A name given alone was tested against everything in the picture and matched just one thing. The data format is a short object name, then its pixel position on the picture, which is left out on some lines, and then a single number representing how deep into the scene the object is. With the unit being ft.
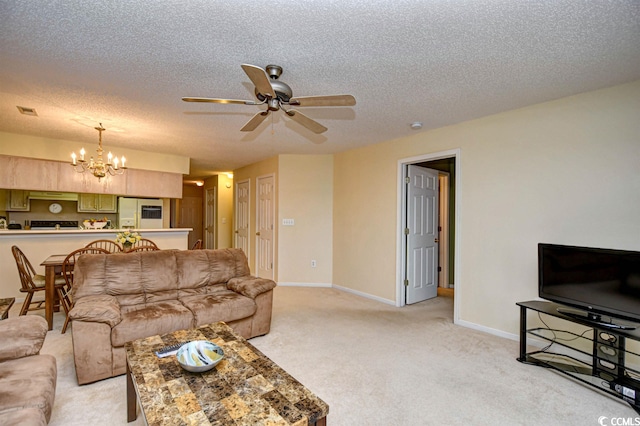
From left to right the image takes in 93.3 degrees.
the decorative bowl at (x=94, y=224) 17.33
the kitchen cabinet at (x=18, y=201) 17.15
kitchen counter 13.56
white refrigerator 19.20
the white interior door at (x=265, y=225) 19.12
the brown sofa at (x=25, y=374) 4.26
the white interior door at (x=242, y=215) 22.04
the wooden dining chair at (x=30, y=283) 10.91
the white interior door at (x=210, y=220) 26.76
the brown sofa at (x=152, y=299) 7.38
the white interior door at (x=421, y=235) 14.47
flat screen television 7.08
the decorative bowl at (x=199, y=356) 5.12
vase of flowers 12.32
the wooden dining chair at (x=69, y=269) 10.60
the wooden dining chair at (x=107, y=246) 15.17
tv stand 6.75
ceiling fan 6.56
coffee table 4.07
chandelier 12.96
